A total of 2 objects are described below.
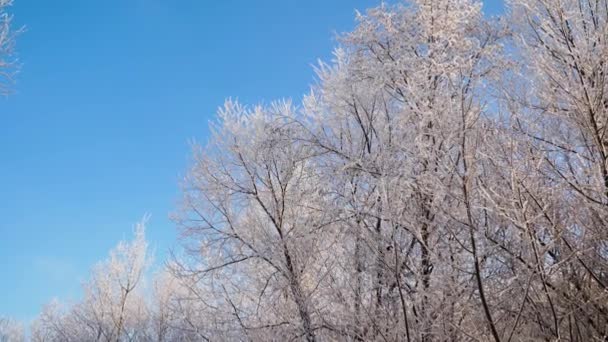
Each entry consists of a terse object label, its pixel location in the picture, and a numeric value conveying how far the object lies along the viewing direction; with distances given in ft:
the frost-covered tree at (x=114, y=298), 59.93
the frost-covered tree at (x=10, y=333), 96.73
